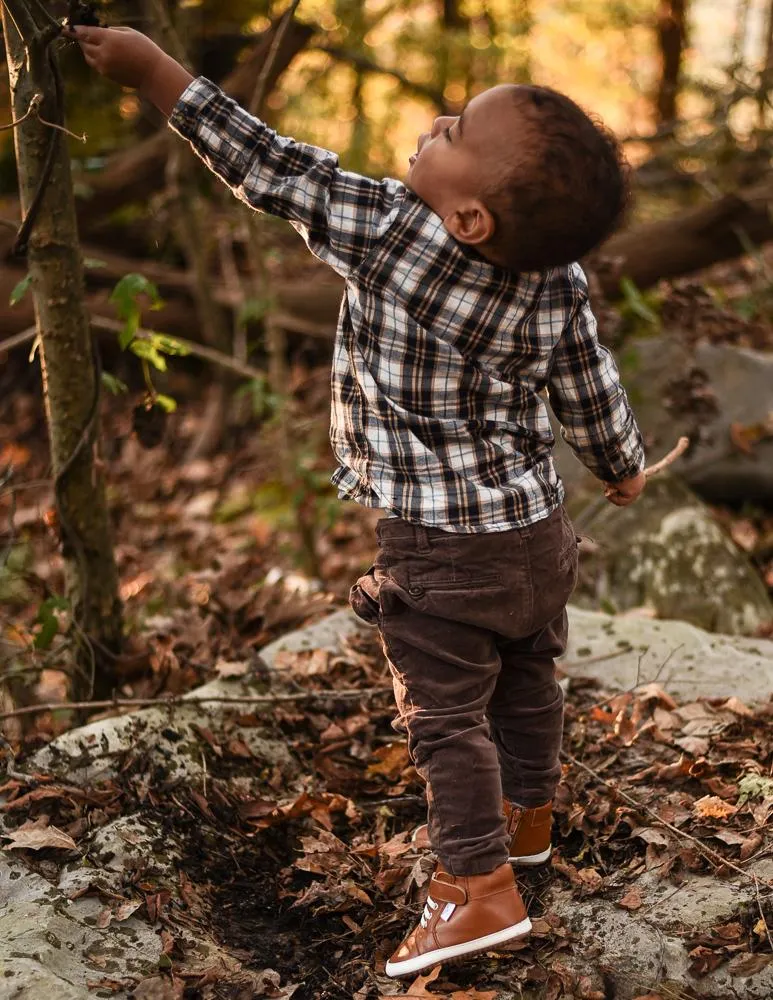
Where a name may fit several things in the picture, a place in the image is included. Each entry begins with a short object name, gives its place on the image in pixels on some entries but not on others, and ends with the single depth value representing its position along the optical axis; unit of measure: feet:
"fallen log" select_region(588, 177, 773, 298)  22.21
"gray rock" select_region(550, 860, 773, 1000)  6.93
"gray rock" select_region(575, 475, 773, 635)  15.29
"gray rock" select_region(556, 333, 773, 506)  17.47
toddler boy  6.27
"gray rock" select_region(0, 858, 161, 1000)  6.53
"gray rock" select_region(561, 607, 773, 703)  11.01
